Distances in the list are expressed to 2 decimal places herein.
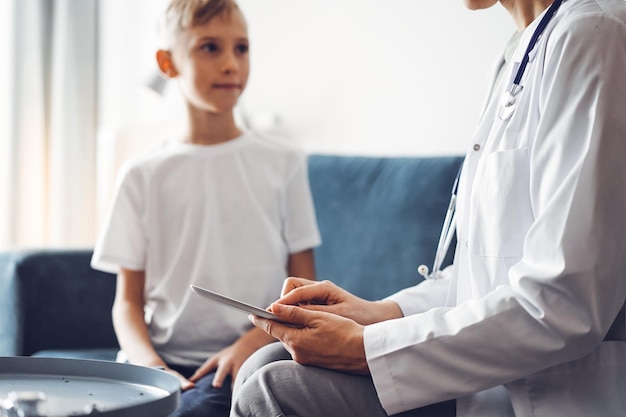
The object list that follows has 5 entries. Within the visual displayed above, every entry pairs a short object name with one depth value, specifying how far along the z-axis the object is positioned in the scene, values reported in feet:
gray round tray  2.77
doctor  3.11
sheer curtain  10.55
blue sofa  6.28
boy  5.78
